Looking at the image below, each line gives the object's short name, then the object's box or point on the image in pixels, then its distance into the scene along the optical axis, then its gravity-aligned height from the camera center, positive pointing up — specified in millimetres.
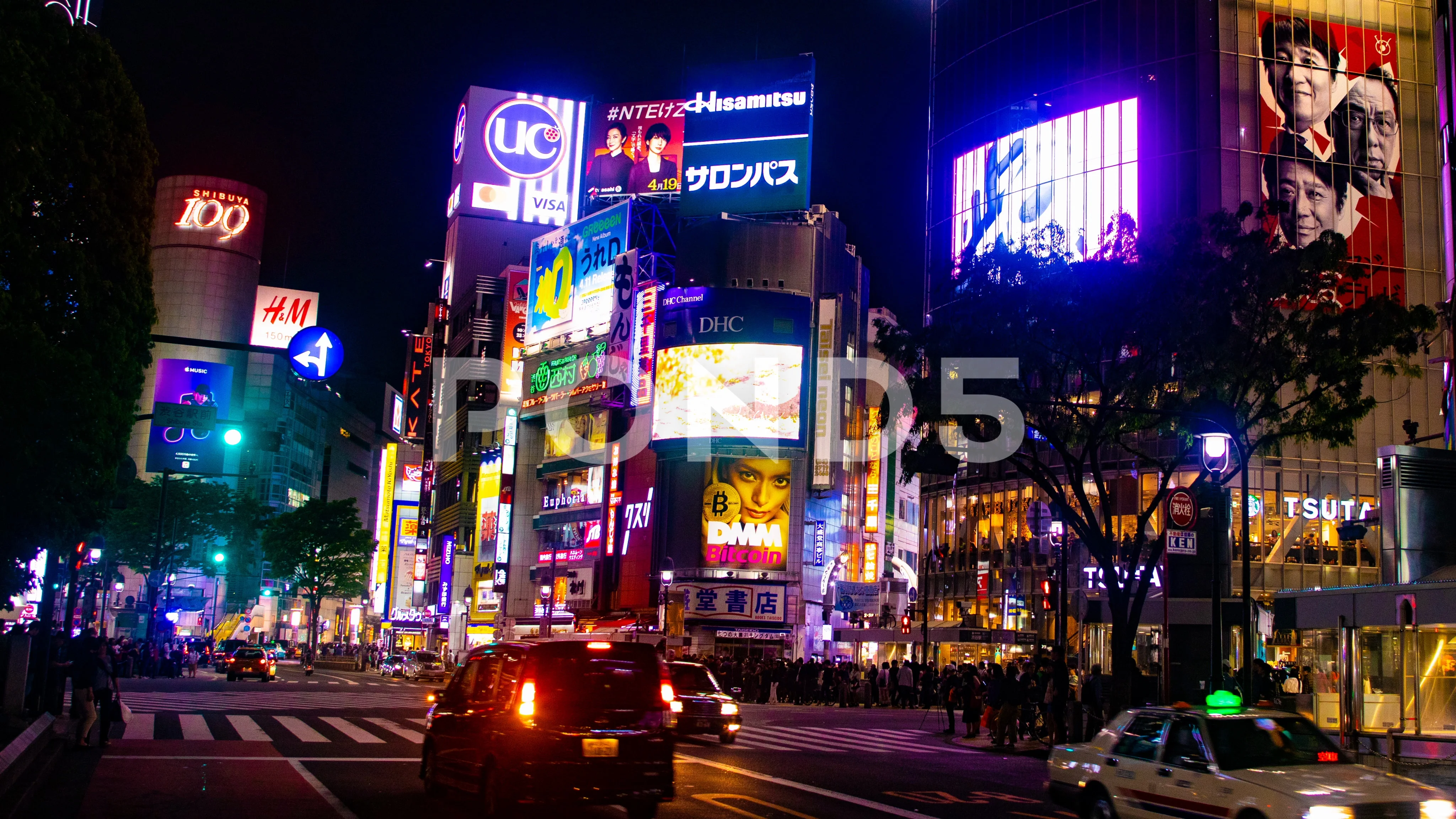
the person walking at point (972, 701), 28859 -1877
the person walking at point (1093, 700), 26969 -1663
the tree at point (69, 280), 16844 +4803
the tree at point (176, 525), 82500 +4318
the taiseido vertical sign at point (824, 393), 63719 +10973
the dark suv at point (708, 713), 23781 -1971
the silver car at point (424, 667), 53594 -2987
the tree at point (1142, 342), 24188 +5517
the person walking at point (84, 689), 18406 -1519
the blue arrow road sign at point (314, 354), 16812 +3192
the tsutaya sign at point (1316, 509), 53531 +5090
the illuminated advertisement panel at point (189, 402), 26422 +4149
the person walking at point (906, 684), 43188 -2331
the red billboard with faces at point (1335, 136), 56531 +22253
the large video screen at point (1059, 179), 60344 +21816
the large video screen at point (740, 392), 62062 +10570
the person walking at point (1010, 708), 25938 -1800
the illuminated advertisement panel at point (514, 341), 86062 +17691
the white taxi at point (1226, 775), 10289 -1278
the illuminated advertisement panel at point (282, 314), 131875 +28967
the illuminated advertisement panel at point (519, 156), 101562 +35616
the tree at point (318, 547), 90375 +3289
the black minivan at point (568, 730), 12102 -1241
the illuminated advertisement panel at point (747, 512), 62469 +4745
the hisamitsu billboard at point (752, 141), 68250 +25180
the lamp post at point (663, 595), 61844 +545
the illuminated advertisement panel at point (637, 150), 78000 +27920
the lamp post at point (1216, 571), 21969 +1002
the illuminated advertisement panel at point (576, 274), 71750 +19324
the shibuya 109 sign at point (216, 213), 143500 +42328
